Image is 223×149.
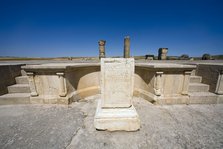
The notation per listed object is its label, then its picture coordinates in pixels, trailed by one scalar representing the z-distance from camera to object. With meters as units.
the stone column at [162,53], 9.99
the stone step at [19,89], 3.80
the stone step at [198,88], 3.85
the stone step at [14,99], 3.45
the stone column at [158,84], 3.32
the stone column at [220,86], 3.39
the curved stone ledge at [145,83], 3.27
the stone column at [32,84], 3.31
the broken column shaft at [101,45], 8.25
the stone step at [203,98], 3.49
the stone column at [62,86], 3.28
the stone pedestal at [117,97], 2.20
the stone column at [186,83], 3.35
